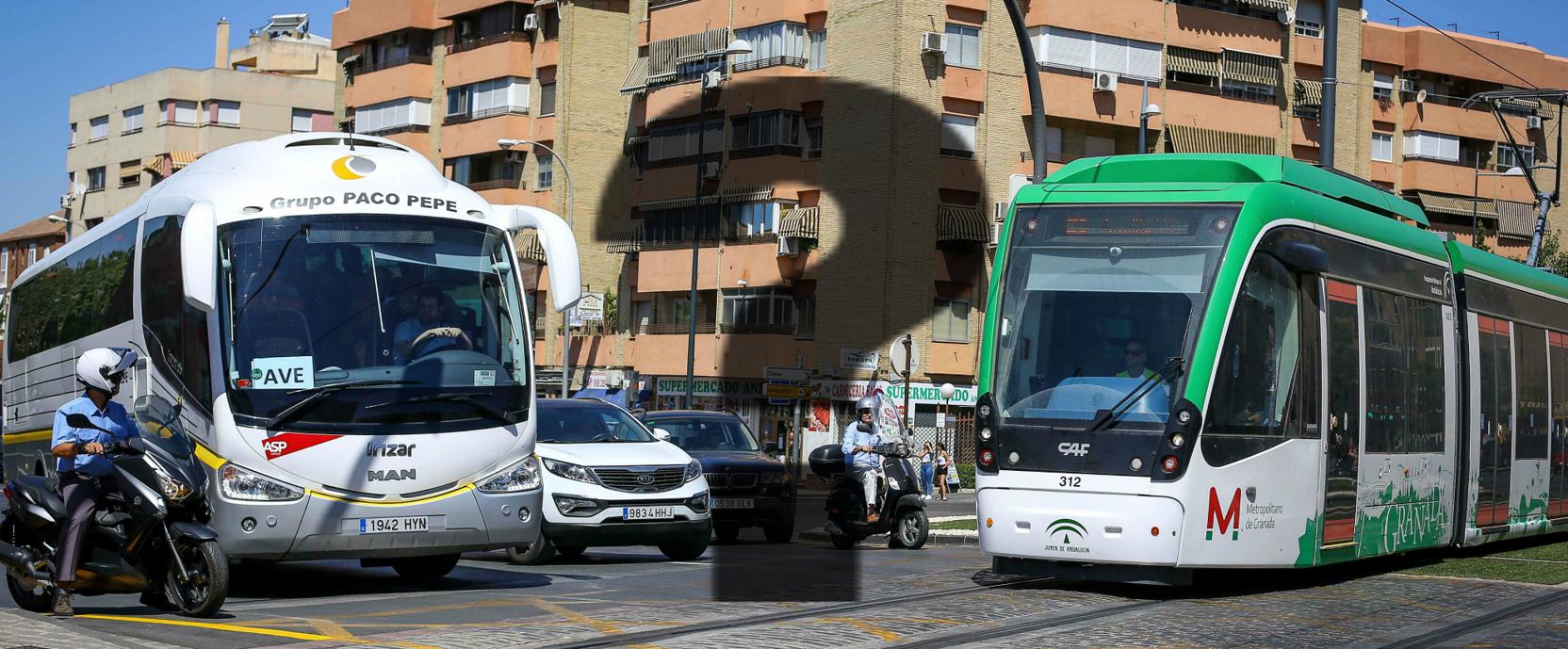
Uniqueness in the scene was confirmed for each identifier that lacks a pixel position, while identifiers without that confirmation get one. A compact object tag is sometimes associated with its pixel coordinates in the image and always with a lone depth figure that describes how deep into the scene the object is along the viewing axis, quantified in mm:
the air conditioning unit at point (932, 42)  49562
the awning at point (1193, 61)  54844
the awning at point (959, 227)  50438
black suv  22391
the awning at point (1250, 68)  56312
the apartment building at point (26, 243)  98312
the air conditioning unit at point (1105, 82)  52438
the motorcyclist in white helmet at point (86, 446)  11680
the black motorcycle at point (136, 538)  11570
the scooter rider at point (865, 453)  21266
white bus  13078
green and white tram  13000
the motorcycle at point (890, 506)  21219
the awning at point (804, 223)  51188
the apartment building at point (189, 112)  91000
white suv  17453
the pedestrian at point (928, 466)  42319
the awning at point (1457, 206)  65000
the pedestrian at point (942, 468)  42206
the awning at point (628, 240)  57938
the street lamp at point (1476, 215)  64000
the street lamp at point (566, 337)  50481
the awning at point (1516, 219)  67062
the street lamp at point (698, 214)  48906
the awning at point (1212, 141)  54781
